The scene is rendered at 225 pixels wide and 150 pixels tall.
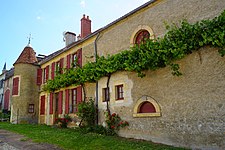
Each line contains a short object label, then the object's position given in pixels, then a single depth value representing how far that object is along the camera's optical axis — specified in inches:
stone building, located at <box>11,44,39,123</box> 665.6
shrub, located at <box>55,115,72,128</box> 500.0
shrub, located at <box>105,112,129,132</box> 360.8
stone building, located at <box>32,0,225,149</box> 249.8
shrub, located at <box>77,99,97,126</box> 415.2
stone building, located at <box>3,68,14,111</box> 1100.5
